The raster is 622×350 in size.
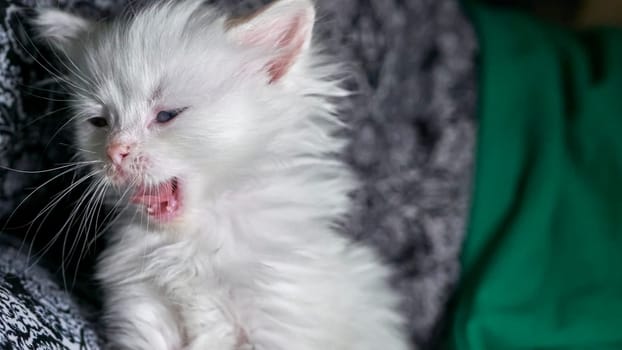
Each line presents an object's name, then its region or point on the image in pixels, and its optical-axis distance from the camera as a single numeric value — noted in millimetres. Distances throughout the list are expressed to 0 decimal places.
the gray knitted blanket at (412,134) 571
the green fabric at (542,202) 558
